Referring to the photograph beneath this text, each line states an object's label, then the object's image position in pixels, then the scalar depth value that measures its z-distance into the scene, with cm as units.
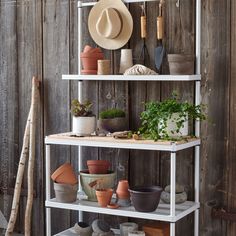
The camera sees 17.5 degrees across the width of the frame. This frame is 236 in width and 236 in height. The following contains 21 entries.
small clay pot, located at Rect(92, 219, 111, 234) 422
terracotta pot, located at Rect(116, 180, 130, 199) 414
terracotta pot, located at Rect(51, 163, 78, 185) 427
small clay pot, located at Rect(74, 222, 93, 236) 430
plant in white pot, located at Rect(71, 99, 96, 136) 422
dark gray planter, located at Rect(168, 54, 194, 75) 401
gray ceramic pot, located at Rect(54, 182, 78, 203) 419
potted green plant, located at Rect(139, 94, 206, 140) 393
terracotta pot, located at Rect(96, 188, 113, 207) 407
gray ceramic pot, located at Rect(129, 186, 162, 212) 389
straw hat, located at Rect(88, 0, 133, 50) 430
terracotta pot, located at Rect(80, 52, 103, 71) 436
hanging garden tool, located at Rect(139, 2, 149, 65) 422
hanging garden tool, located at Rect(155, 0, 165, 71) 417
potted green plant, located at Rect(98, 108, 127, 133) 426
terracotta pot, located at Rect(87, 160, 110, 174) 429
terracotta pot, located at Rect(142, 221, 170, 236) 408
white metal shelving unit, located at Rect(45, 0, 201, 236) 380
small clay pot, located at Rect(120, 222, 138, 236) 417
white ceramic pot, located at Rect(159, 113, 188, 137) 395
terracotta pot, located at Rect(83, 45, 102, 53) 436
